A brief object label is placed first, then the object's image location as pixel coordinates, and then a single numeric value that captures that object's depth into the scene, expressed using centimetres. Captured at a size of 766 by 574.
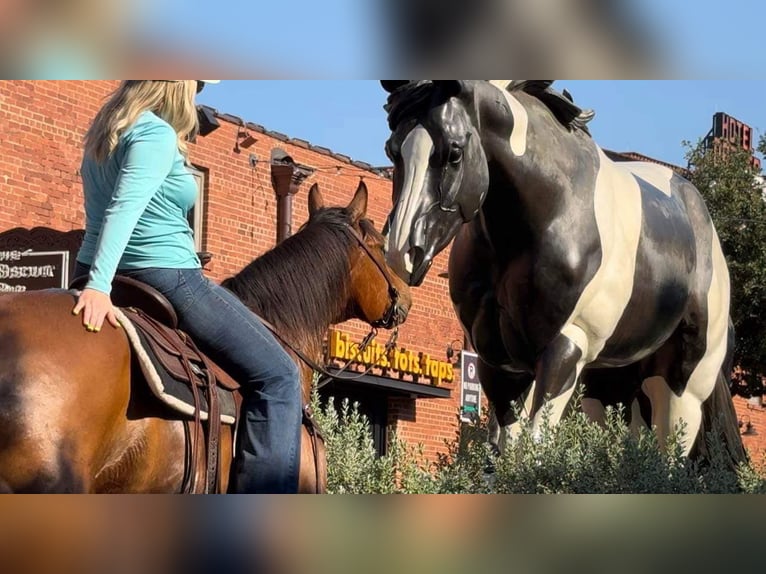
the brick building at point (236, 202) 1845
